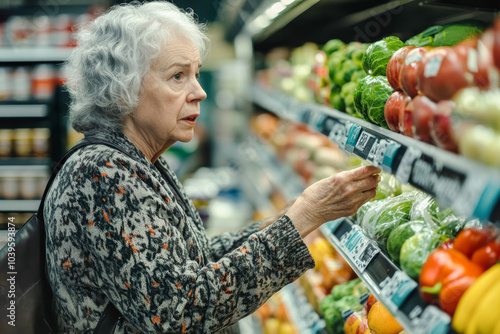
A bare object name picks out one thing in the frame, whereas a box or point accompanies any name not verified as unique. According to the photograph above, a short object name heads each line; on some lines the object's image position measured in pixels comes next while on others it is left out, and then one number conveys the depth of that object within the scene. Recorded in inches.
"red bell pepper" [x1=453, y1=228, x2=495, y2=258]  37.1
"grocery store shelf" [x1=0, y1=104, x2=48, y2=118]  155.8
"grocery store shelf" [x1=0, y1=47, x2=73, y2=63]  159.5
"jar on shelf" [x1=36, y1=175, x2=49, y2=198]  159.9
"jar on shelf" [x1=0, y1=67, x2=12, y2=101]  160.6
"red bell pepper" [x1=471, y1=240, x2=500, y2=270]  35.3
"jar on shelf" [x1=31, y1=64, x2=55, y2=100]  159.9
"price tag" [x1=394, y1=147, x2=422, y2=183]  36.5
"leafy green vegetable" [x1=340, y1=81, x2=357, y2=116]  70.7
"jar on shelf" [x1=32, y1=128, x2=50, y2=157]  159.5
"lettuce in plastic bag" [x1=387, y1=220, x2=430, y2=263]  47.2
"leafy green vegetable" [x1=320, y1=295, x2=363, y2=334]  69.1
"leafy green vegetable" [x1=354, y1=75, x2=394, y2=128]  53.1
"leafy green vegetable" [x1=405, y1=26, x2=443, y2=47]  50.0
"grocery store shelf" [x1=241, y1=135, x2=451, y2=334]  34.5
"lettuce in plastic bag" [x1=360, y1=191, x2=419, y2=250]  53.0
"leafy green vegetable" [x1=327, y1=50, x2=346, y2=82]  81.4
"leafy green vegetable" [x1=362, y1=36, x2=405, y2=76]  57.2
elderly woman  44.6
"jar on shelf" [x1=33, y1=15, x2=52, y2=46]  162.7
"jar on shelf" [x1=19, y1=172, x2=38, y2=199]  159.6
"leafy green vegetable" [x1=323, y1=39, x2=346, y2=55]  90.2
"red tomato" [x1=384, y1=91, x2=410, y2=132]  46.7
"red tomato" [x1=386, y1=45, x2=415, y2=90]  46.6
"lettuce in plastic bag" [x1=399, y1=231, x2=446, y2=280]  41.2
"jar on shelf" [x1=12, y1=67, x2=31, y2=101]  159.6
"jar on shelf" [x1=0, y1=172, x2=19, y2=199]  159.6
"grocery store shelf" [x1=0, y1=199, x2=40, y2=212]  159.3
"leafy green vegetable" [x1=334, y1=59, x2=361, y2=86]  75.7
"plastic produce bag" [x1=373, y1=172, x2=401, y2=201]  65.2
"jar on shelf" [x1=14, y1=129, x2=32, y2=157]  159.3
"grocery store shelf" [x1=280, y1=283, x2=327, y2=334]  81.4
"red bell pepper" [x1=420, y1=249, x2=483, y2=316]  34.1
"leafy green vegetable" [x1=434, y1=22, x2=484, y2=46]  45.8
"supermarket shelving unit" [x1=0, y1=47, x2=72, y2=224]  156.5
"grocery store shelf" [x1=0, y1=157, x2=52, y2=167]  159.0
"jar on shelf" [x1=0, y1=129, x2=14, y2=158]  159.9
